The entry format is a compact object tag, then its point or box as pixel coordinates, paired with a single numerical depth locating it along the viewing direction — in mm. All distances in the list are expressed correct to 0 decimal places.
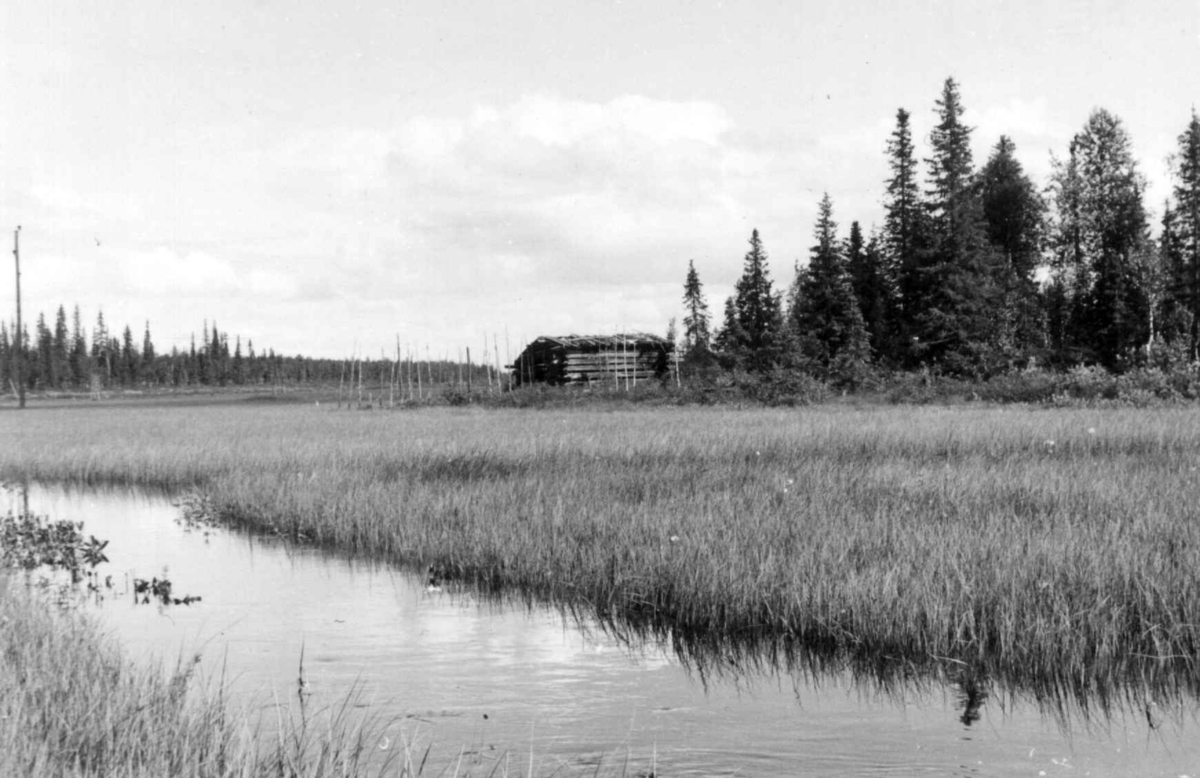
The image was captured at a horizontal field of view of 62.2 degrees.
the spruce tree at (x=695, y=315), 78275
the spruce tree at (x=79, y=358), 123625
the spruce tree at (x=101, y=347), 132375
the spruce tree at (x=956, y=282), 47594
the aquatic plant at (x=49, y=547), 12227
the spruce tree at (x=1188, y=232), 47219
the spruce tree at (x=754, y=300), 64812
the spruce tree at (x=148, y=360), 130875
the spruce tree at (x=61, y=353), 122188
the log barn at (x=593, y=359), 66625
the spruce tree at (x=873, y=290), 54062
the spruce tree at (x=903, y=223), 52656
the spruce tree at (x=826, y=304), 51531
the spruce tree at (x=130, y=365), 129125
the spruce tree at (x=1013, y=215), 56594
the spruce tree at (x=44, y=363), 119875
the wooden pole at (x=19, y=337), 52844
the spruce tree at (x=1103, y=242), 47500
